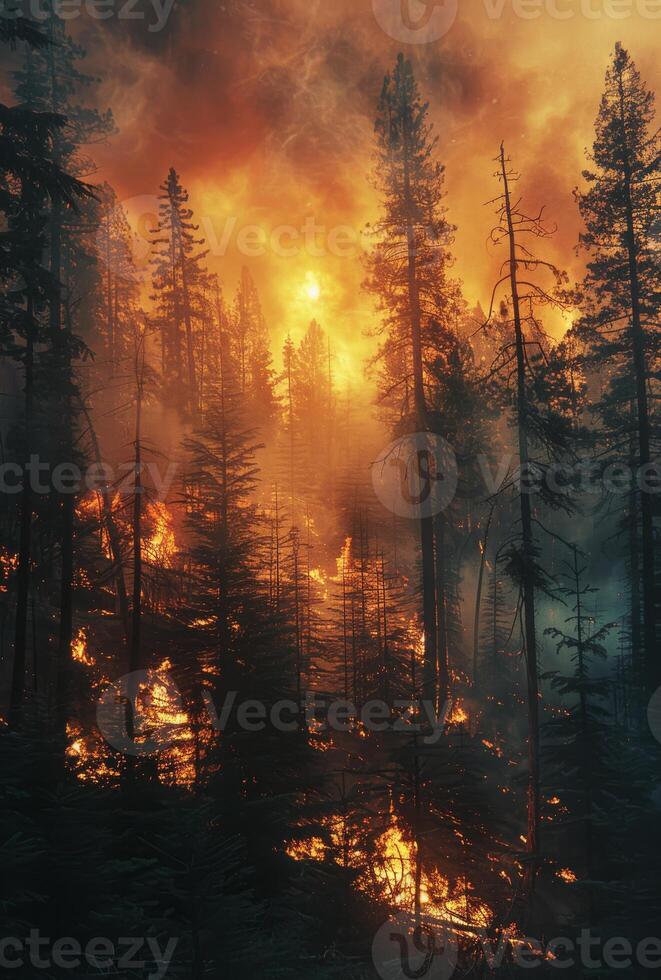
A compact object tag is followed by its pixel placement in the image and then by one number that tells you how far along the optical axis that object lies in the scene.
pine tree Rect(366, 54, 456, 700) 19.88
